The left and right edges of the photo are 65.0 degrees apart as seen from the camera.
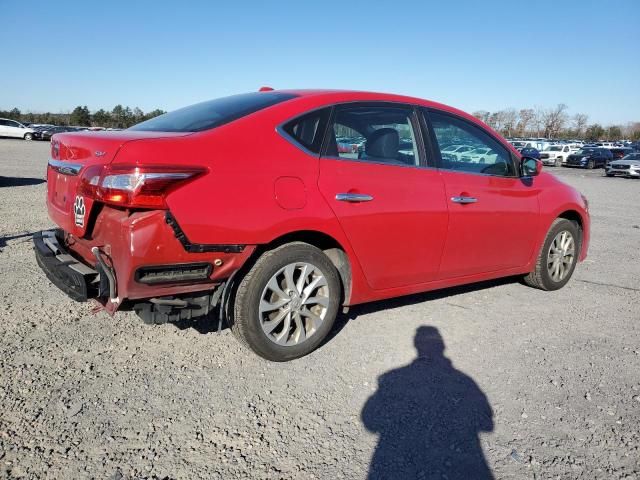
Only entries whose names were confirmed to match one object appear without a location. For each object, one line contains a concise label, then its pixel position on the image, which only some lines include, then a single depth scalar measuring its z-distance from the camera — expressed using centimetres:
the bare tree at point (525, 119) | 11481
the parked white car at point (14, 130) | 3653
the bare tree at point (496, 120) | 10951
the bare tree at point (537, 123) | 11538
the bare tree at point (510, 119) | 11506
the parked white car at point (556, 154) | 3644
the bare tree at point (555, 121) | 11356
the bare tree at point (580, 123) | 11494
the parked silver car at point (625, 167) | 2647
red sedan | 266
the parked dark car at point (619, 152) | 3937
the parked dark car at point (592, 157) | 3425
